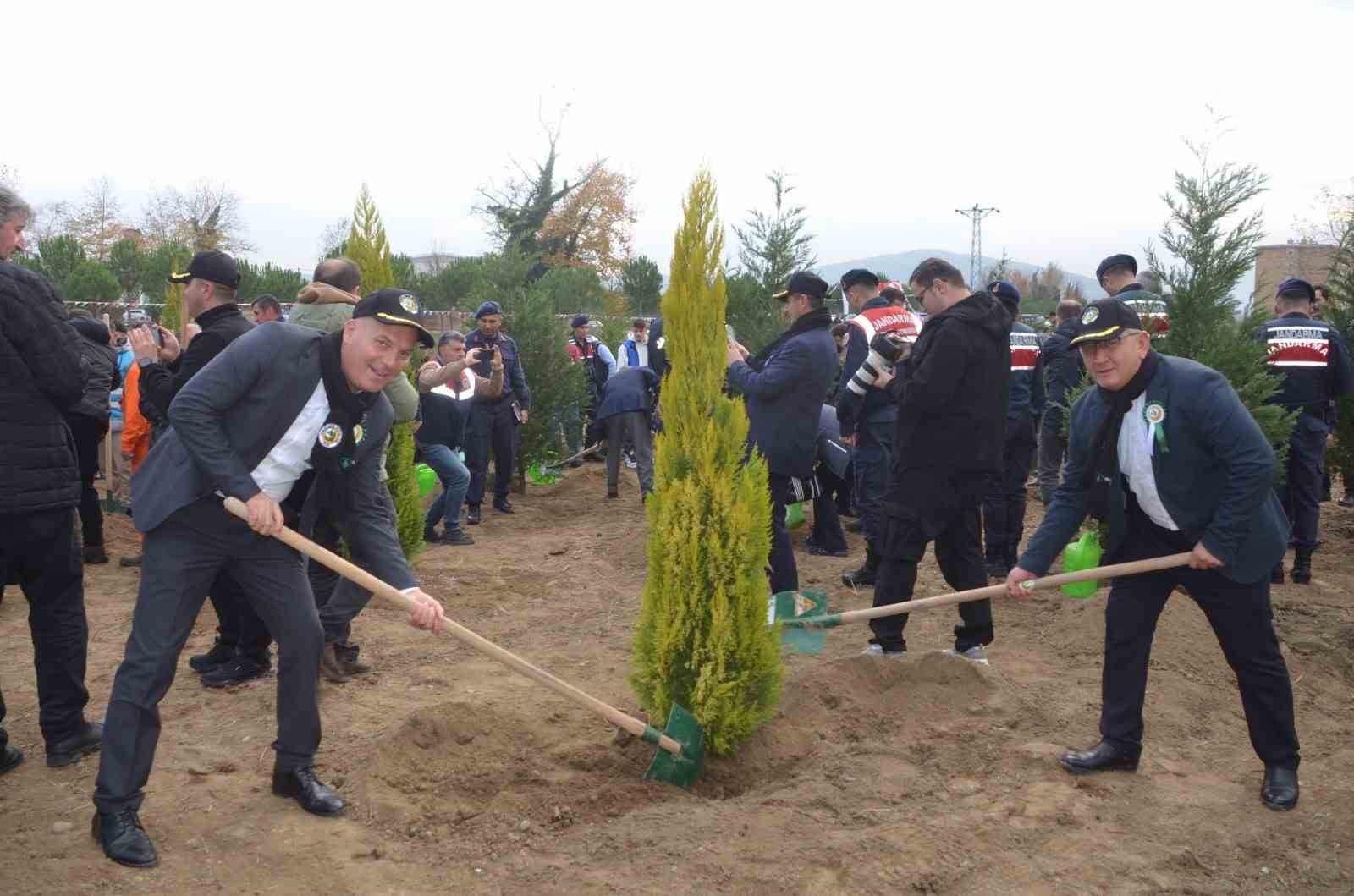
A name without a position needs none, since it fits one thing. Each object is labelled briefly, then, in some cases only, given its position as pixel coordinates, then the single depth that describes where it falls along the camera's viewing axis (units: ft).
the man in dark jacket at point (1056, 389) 30.71
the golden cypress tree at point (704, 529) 14.96
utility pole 122.42
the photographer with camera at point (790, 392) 21.67
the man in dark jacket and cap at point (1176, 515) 14.05
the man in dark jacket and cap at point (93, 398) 26.22
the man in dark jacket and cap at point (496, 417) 37.32
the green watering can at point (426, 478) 25.58
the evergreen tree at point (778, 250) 37.32
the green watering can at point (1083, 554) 18.33
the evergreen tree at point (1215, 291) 24.23
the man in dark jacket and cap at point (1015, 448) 27.73
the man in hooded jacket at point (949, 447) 19.16
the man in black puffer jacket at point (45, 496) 14.60
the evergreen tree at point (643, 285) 83.10
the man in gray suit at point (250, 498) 12.64
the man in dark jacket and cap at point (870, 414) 27.50
